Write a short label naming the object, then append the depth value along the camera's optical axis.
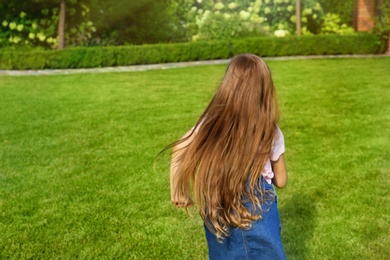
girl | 2.24
